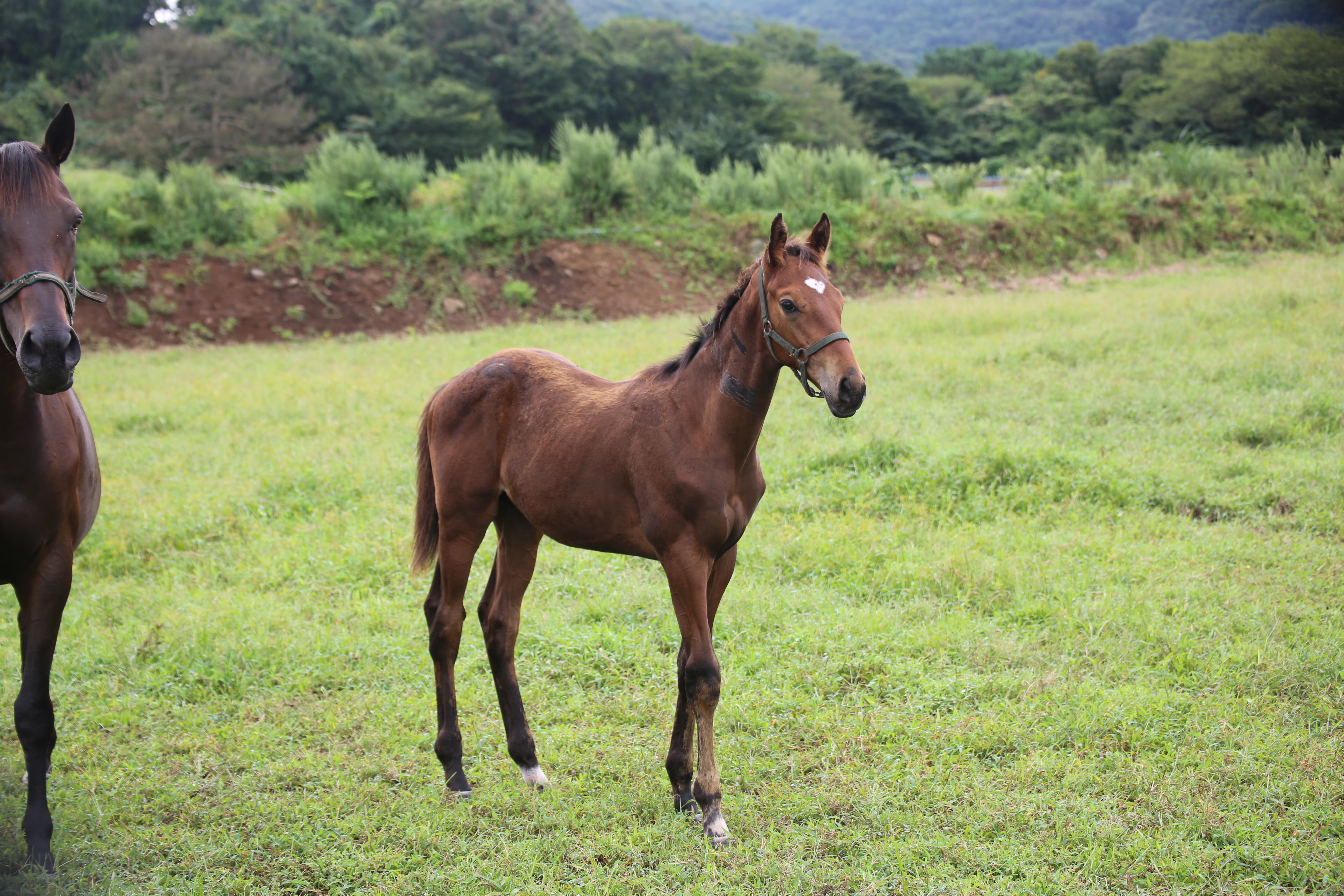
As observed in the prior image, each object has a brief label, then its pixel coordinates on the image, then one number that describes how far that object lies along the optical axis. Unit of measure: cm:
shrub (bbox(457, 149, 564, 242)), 1627
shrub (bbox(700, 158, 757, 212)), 1766
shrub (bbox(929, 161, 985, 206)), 1827
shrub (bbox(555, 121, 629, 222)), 1708
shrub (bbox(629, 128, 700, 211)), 1761
